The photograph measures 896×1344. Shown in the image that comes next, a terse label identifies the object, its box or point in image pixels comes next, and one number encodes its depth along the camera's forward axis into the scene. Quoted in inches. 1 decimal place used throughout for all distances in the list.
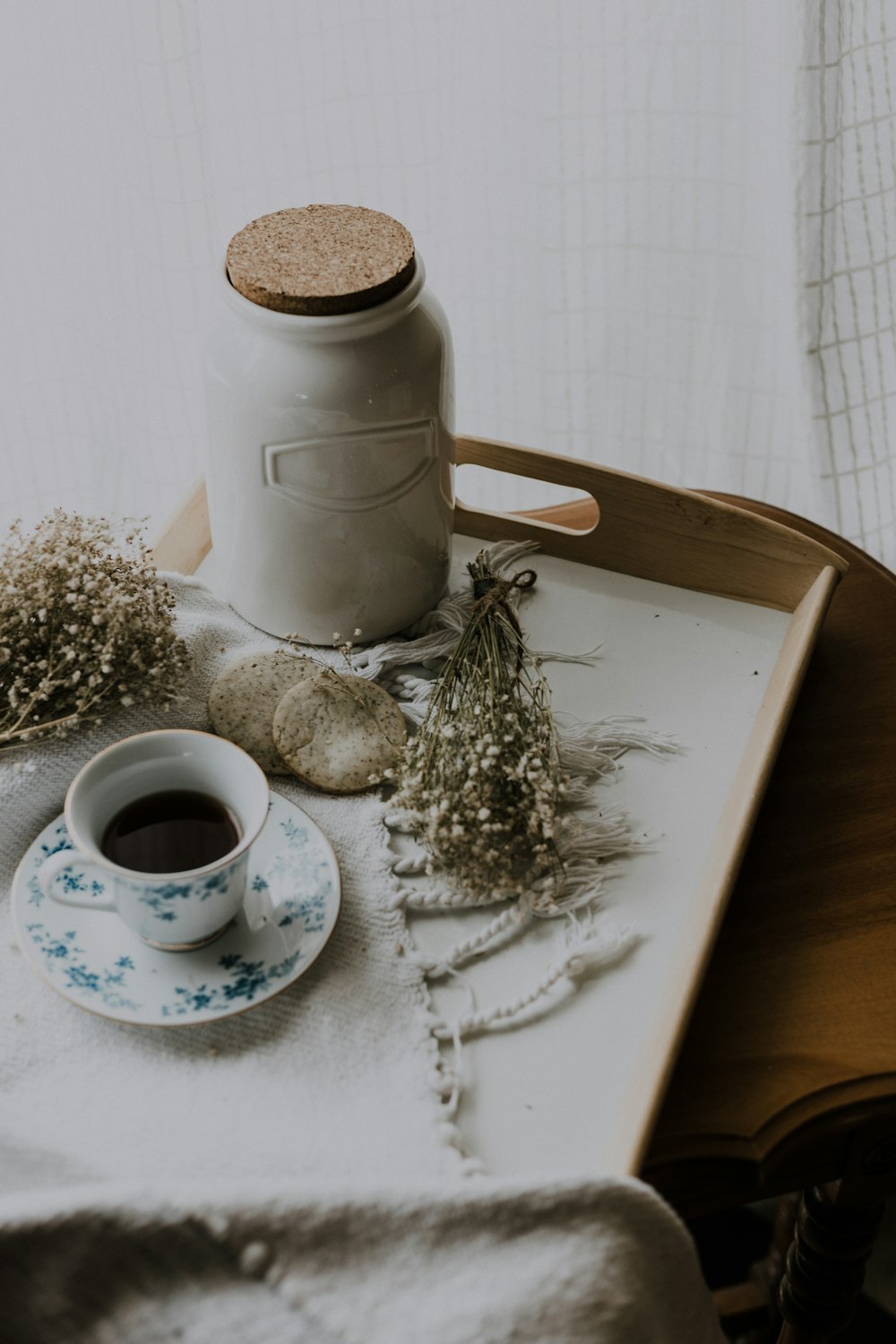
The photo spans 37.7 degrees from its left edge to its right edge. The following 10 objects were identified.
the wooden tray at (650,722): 27.6
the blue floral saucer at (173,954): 28.5
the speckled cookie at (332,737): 34.0
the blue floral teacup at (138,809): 27.7
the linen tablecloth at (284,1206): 23.1
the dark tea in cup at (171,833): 29.1
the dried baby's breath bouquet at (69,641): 32.2
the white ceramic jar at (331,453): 32.9
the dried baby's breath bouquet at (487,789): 31.3
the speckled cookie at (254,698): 34.6
